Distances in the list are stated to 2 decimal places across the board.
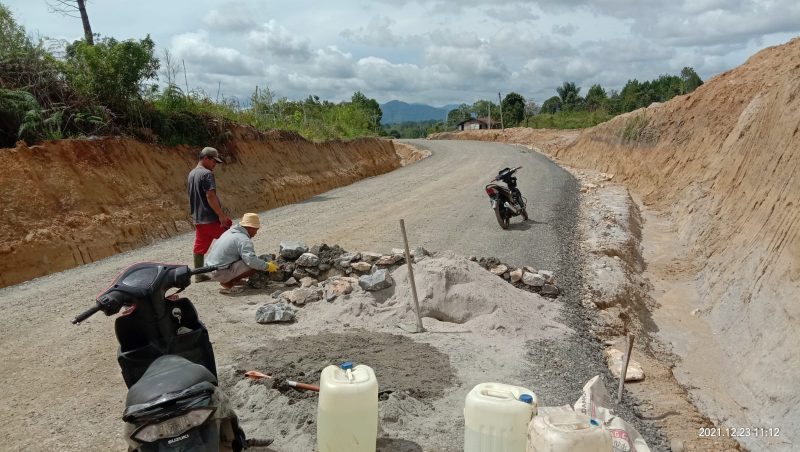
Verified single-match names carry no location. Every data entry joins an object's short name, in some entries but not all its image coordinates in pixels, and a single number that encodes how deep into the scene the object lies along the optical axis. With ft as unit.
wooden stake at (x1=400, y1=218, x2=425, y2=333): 18.85
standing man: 22.93
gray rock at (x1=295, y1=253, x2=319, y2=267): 23.12
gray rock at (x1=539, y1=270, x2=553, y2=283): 23.39
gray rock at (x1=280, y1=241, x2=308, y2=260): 23.66
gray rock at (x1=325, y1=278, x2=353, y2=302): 20.84
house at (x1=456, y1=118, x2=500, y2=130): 221.66
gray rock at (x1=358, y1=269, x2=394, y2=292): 20.89
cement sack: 10.38
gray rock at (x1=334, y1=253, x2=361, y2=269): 22.94
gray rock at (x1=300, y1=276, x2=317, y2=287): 22.45
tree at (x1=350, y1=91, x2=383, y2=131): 170.86
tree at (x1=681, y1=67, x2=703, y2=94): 159.41
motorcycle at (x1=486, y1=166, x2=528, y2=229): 34.50
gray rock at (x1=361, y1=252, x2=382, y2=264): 23.54
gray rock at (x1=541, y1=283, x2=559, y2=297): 22.95
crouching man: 21.31
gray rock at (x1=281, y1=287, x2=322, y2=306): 20.85
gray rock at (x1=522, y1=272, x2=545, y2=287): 22.94
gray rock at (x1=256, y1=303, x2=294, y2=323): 19.62
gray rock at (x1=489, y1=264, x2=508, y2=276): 23.01
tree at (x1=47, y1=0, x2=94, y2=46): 42.27
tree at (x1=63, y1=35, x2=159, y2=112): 35.78
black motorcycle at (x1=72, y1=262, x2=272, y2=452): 7.91
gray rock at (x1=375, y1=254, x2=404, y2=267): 22.70
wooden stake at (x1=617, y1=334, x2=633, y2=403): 15.44
